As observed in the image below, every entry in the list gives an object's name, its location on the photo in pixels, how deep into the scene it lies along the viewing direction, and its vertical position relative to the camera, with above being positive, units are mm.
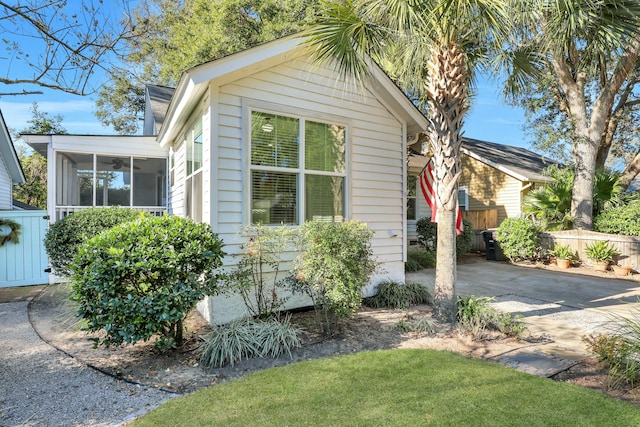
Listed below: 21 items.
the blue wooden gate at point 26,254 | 7883 -785
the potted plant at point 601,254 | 9992 -1040
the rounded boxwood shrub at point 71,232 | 6387 -217
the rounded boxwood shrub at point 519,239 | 11219 -668
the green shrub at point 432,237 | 12040 -639
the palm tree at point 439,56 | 4836 +2466
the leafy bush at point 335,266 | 4477 -620
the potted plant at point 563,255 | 10617 -1139
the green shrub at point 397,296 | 6461 -1485
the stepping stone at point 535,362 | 3699 -1648
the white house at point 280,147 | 5234 +1349
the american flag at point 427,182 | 8327 +926
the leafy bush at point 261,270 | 4930 -766
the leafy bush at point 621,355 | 3342 -1431
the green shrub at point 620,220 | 10664 -56
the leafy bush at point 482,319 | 4770 -1463
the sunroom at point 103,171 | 7910 +1391
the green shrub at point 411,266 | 10257 -1413
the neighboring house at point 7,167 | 10945 +1965
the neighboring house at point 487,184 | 14852 +1653
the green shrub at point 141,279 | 3584 -638
